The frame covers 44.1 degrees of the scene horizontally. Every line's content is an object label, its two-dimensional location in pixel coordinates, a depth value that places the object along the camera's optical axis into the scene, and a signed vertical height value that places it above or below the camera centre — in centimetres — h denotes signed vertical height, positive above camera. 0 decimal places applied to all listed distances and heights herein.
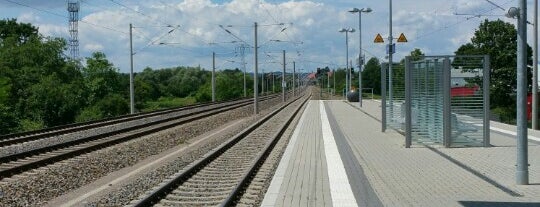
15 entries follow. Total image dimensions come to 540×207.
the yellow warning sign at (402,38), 2591 +196
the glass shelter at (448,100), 1588 -32
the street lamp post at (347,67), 6066 +210
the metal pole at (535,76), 2261 +37
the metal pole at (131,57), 4463 +223
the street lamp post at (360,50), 4543 +269
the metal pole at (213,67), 7244 +238
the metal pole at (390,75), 2248 +43
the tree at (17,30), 8249 +770
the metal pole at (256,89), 4172 -1
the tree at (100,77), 7224 +163
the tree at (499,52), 5175 +289
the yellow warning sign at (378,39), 2900 +214
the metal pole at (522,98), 1016 -18
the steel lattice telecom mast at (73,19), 7331 +801
